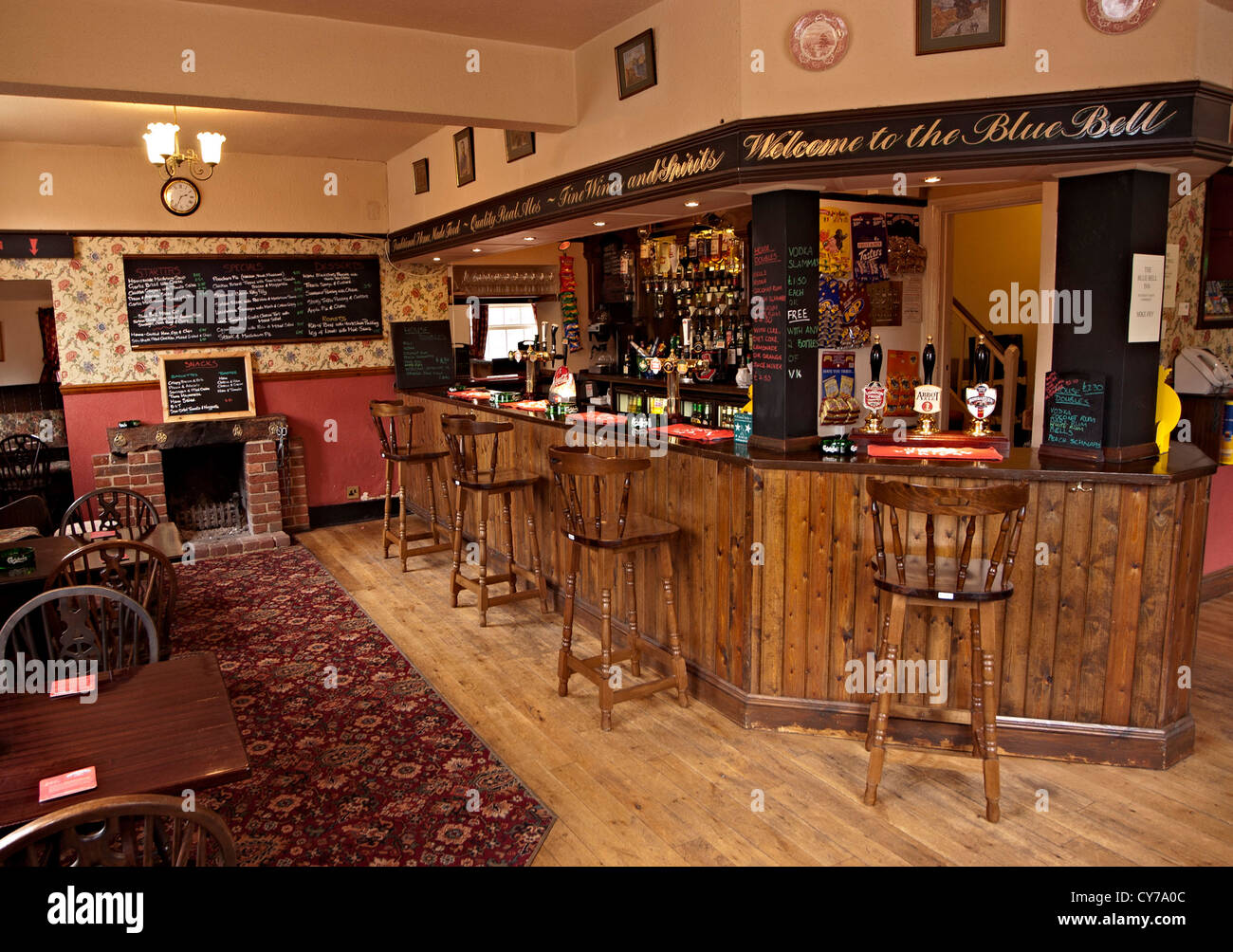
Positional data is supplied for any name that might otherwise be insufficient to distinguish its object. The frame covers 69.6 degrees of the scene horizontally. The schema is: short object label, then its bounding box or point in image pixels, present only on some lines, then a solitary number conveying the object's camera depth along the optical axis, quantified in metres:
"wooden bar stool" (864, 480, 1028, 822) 2.95
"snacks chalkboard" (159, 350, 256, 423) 7.05
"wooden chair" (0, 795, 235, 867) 1.48
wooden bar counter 3.35
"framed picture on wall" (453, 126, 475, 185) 6.11
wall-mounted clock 6.90
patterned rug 3.05
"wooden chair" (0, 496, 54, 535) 4.82
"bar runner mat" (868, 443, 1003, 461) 3.59
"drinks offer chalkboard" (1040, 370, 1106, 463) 3.49
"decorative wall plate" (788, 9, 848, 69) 3.49
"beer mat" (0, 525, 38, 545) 4.17
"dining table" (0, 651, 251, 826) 1.97
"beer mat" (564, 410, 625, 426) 4.99
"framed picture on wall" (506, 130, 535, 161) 5.31
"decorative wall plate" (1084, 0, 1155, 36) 3.13
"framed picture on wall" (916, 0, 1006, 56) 3.29
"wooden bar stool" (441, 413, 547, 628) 5.09
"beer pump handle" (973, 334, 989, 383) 4.07
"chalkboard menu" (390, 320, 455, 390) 7.88
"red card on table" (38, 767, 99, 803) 1.91
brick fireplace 6.77
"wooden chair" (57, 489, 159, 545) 4.57
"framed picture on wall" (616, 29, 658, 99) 4.16
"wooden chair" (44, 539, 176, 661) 3.22
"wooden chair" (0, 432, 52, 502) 6.80
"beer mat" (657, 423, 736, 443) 4.26
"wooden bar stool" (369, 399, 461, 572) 6.16
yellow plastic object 3.65
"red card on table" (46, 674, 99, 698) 2.45
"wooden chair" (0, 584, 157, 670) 2.72
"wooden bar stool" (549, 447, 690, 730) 3.83
